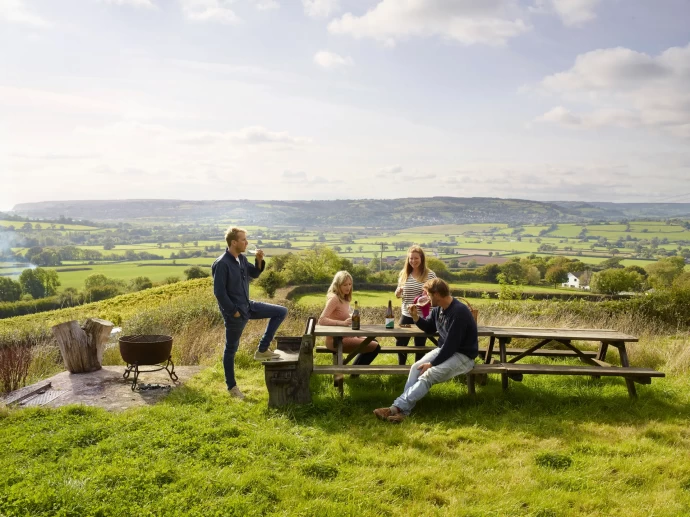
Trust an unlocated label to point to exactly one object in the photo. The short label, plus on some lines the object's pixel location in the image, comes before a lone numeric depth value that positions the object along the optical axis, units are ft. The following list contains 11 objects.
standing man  20.33
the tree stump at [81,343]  24.44
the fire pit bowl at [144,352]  21.40
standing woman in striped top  23.68
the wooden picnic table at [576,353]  19.93
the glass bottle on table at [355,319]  21.25
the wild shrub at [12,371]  23.25
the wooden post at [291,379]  18.76
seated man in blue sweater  18.21
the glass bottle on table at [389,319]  21.72
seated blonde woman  22.81
